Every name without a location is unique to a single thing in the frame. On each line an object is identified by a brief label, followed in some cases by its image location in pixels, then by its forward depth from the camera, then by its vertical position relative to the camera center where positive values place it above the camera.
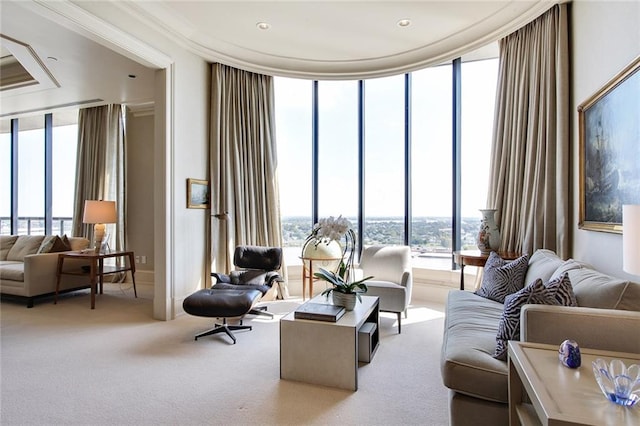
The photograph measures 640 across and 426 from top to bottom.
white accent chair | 3.41 -0.69
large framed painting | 2.05 +0.42
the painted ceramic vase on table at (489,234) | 3.52 -0.22
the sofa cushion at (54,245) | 4.72 -0.45
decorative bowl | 1.06 -0.54
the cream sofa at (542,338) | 1.48 -0.55
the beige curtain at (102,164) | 5.68 +0.81
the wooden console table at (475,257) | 3.30 -0.45
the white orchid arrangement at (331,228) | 2.58 -0.12
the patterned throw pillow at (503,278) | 2.80 -0.55
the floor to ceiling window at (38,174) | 6.23 +0.73
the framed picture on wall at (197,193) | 4.14 +0.24
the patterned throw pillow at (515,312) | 1.70 -0.51
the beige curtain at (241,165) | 4.50 +0.66
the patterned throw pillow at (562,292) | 1.67 -0.39
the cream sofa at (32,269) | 4.28 -0.73
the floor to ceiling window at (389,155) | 4.43 +0.82
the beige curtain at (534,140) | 3.06 +0.72
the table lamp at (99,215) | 4.62 -0.03
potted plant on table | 2.64 -0.60
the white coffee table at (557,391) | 0.99 -0.59
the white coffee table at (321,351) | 2.29 -0.95
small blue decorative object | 1.27 -0.54
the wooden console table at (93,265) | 4.30 -0.69
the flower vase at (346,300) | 2.64 -0.68
